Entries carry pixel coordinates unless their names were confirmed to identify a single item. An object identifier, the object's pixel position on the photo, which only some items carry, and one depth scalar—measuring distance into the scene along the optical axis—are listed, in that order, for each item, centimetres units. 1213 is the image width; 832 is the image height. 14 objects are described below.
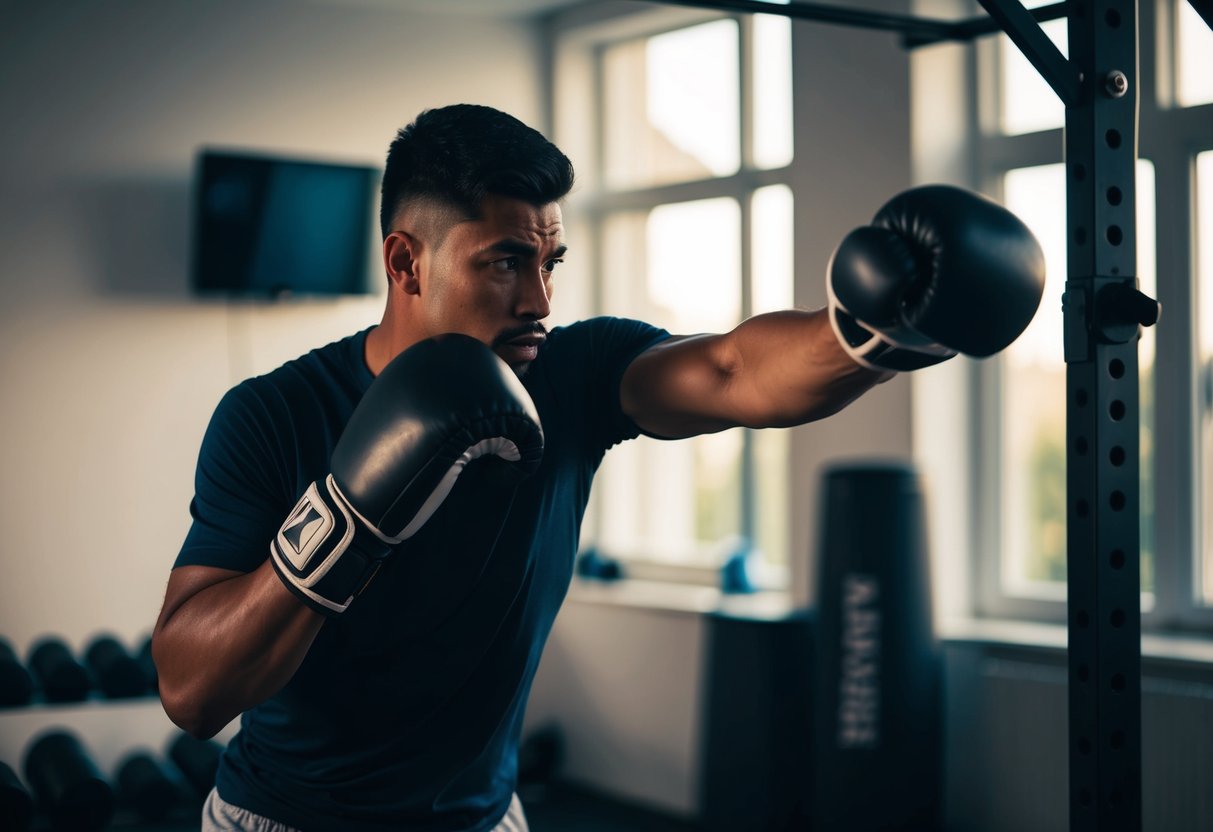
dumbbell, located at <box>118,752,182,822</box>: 374
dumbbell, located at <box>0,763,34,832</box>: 316
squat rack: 158
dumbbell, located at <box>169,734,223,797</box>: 374
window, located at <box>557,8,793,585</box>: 475
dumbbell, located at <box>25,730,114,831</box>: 338
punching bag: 349
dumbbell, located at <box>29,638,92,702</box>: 349
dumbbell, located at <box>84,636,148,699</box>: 356
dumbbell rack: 432
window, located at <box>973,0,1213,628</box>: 361
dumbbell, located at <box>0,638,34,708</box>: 336
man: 135
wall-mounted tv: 454
